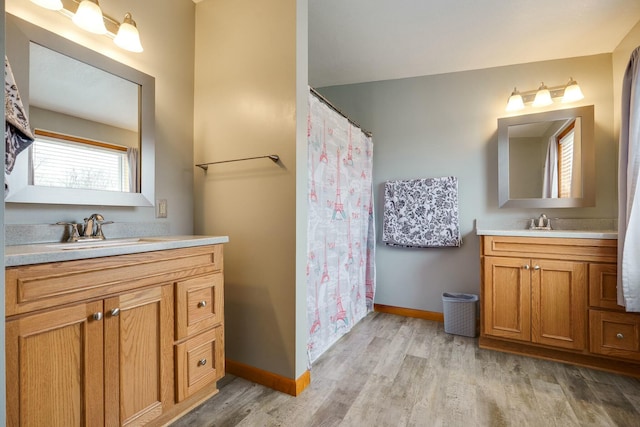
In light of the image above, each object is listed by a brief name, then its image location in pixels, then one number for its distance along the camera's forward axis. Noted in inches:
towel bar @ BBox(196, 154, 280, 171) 69.6
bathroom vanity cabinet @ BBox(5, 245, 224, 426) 38.4
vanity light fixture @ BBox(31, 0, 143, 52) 56.6
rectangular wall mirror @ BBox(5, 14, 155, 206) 53.4
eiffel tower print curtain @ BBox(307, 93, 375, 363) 83.8
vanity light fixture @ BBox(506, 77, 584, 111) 99.5
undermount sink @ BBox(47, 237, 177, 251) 53.5
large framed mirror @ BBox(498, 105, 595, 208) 100.1
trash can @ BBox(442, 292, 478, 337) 103.3
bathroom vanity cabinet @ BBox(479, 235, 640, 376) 80.4
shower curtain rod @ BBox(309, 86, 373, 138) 82.4
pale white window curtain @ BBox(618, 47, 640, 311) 74.0
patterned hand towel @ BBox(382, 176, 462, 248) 115.3
